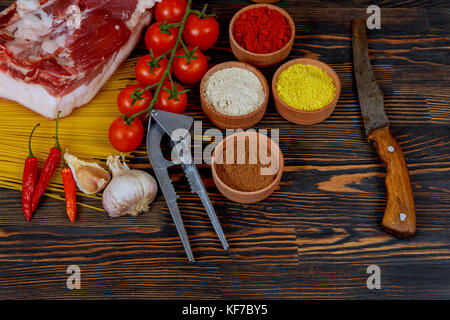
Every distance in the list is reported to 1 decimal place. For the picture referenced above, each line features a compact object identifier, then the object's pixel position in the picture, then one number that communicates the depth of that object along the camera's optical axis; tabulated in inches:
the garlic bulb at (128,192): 24.1
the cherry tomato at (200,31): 27.3
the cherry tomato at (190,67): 26.6
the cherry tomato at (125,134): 25.2
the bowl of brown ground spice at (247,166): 24.2
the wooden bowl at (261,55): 27.1
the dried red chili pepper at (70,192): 24.8
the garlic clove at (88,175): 24.7
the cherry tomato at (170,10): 27.8
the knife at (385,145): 24.2
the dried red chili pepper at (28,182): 24.8
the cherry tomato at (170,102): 25.7
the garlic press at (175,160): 24.0
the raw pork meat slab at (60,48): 25.8
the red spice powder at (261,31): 27.2
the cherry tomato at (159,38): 27.0
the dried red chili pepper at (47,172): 25.0
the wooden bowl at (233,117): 25.6
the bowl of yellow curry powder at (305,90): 25.9
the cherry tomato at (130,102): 25.8
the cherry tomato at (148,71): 26.2
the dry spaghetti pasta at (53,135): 25.9
